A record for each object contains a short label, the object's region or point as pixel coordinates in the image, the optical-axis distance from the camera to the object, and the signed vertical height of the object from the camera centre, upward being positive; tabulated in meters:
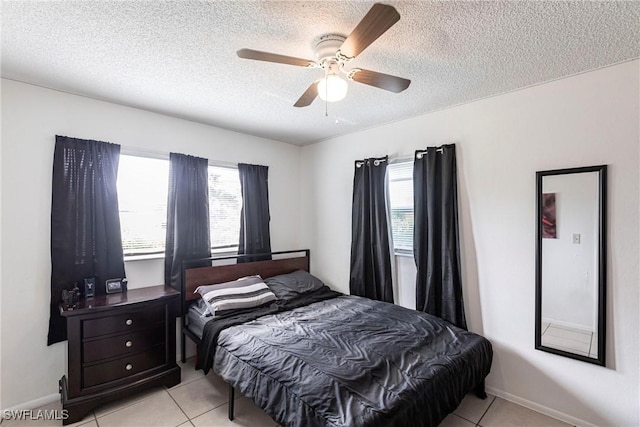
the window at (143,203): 2.84 +0.10
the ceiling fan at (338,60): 1.38 +0.83
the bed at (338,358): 1.59 -1.00
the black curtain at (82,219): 2.41 -0.05
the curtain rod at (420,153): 2.96 +0.59
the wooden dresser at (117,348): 2.17 -1.09
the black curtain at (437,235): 2.71 -0.23
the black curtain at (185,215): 3.03 -0.02
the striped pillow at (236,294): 2.73 -0.80
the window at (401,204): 3.19 +0.09
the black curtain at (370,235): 3.28 -0.26
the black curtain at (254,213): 3.64 -0.01
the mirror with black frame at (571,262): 2.09 -0.38
